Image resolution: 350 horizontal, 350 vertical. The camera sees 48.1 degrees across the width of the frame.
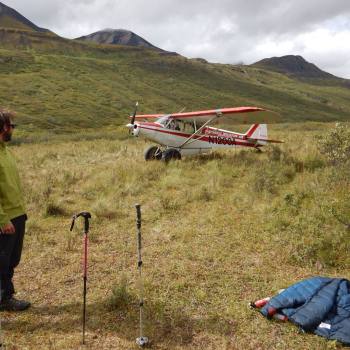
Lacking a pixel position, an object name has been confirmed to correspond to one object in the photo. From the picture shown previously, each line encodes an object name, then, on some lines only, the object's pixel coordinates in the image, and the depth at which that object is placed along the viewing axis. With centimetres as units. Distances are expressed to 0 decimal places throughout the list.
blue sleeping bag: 441
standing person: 464
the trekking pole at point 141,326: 434
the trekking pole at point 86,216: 462
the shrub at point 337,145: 1088
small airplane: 1491
